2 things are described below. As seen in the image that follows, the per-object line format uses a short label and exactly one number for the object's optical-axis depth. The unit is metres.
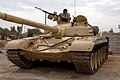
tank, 3.76
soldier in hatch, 5.30
